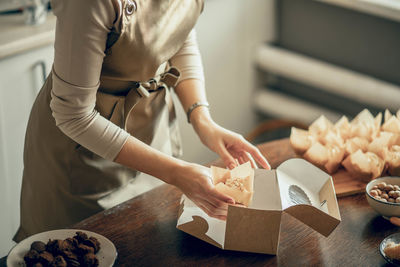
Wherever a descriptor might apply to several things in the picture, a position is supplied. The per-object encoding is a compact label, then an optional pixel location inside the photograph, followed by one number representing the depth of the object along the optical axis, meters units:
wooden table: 1.43
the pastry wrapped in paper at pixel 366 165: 1.67
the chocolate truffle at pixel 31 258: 1.33
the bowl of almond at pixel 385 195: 1.53
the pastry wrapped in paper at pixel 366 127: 1.80
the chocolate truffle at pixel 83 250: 1.36
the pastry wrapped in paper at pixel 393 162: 1.68
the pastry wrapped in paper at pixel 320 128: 1.83
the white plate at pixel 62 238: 1.35
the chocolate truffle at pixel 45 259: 1.32
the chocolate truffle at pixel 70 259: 1.33
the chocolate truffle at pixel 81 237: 1.40
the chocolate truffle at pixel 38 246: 1.36
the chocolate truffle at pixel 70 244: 1.36
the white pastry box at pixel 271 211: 1.41
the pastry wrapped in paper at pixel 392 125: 1.80
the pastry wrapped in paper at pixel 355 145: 1.74
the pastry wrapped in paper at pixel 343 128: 1.82
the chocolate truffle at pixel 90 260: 1.33
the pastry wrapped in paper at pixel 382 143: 1.72
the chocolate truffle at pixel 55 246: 1.35
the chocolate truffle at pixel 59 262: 1.31
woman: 1.40
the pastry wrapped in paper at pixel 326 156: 1.72
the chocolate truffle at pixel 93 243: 1.39
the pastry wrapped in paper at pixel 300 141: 1.78
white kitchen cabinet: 2.33
